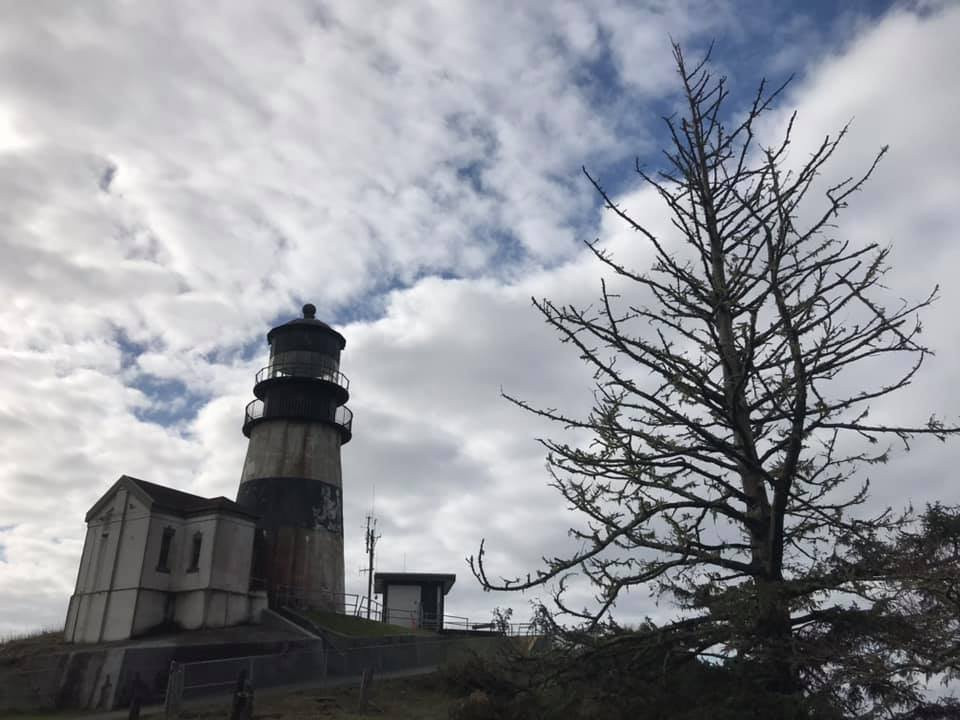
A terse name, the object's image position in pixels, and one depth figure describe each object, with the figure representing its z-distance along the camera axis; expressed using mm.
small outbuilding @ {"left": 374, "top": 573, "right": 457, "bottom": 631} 40341
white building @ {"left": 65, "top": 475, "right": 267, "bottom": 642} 30938
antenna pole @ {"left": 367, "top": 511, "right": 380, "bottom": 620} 59028
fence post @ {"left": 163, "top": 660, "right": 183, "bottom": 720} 20436
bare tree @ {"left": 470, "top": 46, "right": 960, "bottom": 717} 7387
